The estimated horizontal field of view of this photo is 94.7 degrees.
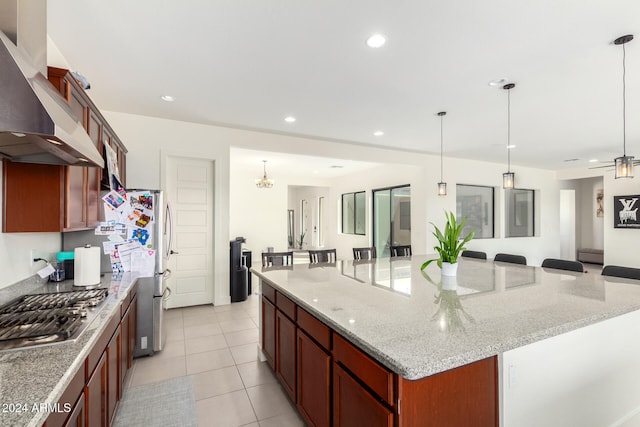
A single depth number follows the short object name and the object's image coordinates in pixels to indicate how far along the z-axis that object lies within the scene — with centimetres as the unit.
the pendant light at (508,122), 315
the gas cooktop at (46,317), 128
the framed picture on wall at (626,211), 668
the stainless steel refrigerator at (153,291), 284
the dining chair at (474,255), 458
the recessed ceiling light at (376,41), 229
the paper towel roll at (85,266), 222
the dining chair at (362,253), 462
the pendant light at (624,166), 269
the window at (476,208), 731
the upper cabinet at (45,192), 182
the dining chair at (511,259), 367
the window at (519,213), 795
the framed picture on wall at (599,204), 898
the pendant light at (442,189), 477
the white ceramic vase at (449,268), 246
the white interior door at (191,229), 450
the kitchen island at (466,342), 119
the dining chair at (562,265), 305
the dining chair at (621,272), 258
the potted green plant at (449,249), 231
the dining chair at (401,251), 515
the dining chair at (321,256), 390
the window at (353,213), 867
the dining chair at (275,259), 346
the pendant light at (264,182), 746
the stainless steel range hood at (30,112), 113
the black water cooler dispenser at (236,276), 491
